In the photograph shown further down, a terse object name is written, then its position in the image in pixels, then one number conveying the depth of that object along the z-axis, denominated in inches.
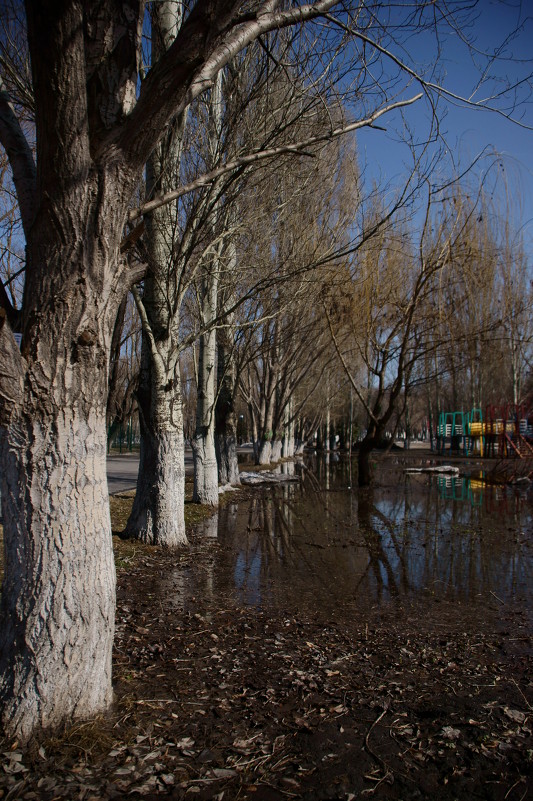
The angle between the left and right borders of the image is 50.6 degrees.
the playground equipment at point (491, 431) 928.9
